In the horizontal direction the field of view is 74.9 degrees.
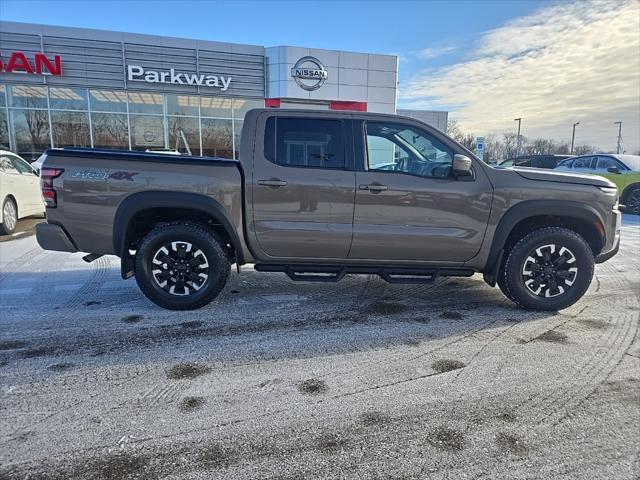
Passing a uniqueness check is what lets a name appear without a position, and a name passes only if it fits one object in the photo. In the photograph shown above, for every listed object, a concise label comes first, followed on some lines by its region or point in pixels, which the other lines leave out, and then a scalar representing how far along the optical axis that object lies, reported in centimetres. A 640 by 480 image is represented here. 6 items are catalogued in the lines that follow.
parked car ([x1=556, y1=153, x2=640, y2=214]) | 1305
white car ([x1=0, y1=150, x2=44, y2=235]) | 811
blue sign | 2066
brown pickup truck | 409
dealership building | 1834
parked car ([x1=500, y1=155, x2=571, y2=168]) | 2125
